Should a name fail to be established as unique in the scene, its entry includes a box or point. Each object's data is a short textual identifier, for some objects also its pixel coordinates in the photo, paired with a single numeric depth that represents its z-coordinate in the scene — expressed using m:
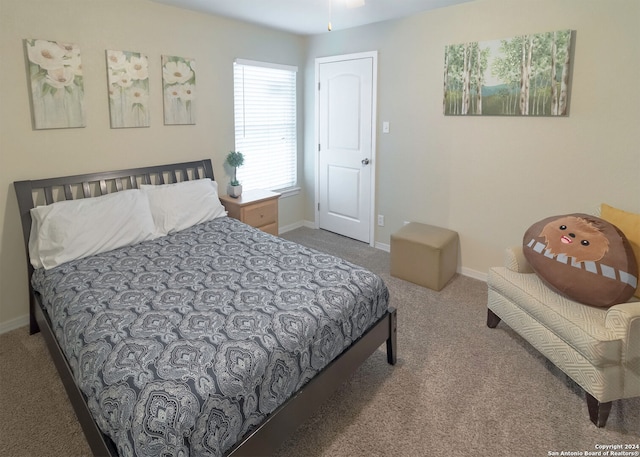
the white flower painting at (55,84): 2.71
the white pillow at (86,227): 2.57
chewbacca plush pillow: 2.13
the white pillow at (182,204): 3.11
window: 4.24
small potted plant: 4.00
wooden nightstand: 3.84
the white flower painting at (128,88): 3.11
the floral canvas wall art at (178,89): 3.46
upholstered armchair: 1.92
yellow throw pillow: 2.38
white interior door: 4.27
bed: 1.44
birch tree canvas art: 2.96
